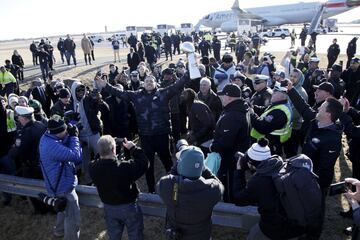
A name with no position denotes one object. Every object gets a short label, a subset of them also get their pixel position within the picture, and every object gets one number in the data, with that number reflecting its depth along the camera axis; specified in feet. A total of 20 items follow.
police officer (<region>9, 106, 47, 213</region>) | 16.42
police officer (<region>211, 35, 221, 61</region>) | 73.36
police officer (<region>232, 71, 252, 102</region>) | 21.46
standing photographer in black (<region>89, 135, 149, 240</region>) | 11.59
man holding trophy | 18.51
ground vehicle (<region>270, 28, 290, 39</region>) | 143.54
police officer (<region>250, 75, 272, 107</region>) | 20.11
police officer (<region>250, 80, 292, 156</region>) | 16.02
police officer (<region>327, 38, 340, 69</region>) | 52.71
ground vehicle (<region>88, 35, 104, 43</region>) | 173.06
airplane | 167.94
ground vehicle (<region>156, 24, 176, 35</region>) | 170.89
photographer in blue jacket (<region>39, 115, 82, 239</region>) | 13.37
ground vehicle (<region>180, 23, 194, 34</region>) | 155.82
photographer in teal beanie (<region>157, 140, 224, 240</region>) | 9.67
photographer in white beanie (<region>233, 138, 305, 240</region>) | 9.71
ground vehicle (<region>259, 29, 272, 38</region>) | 148.07
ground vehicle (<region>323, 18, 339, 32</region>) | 182.21
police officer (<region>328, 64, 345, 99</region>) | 25.82
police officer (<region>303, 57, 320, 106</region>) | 29.33
